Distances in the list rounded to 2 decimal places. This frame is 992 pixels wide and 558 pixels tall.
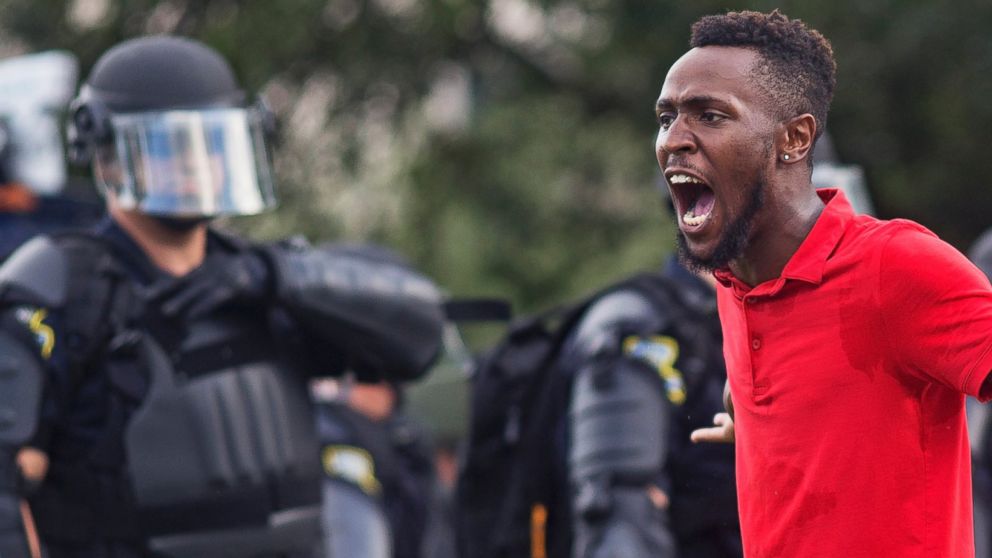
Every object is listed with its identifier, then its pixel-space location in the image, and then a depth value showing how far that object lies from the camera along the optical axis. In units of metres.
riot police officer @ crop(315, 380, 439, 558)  12.44
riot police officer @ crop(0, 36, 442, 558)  8.19
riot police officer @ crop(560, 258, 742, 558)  8.22
